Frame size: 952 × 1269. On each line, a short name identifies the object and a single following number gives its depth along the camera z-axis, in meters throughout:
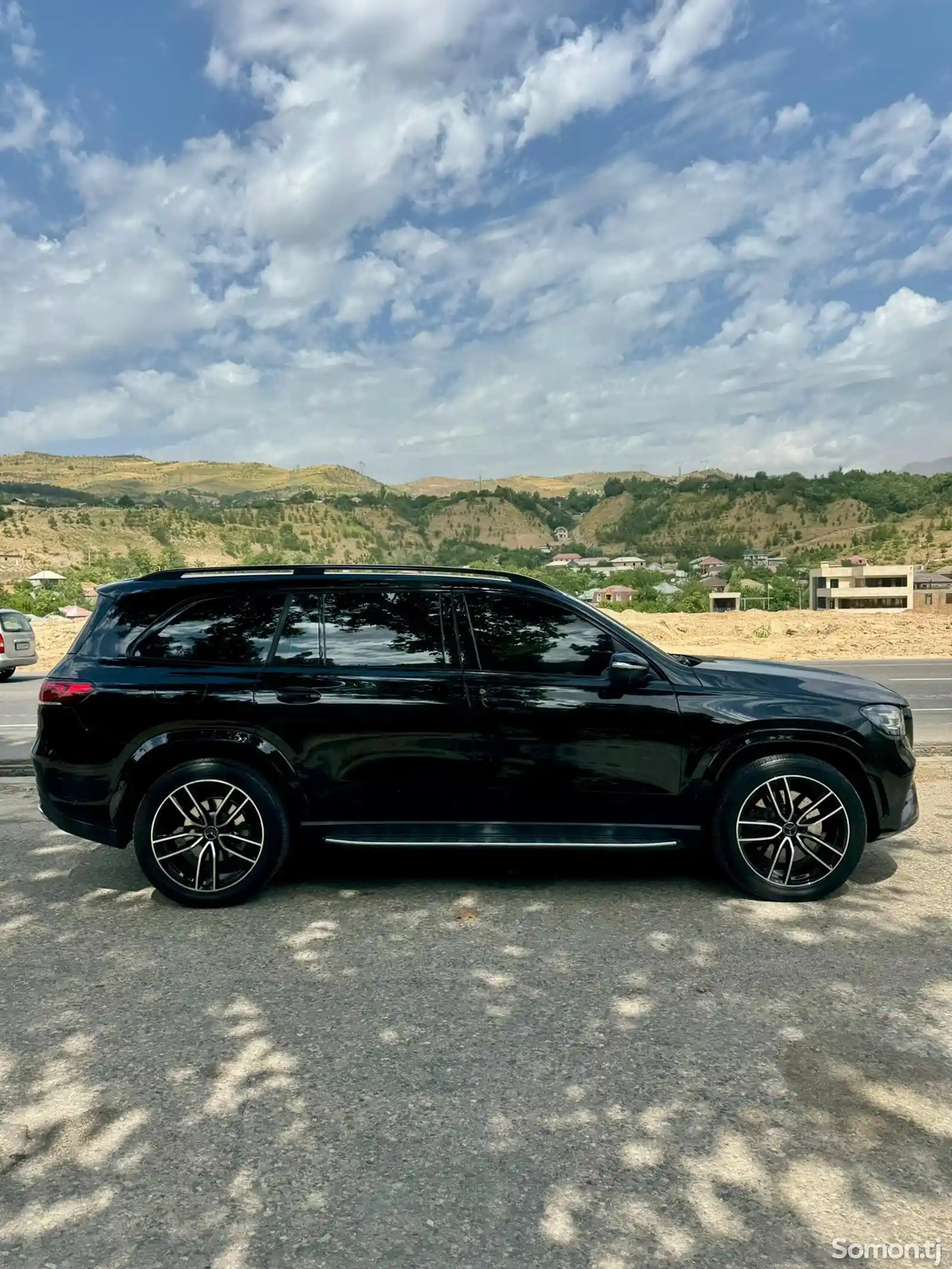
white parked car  18.83
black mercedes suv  4.63
